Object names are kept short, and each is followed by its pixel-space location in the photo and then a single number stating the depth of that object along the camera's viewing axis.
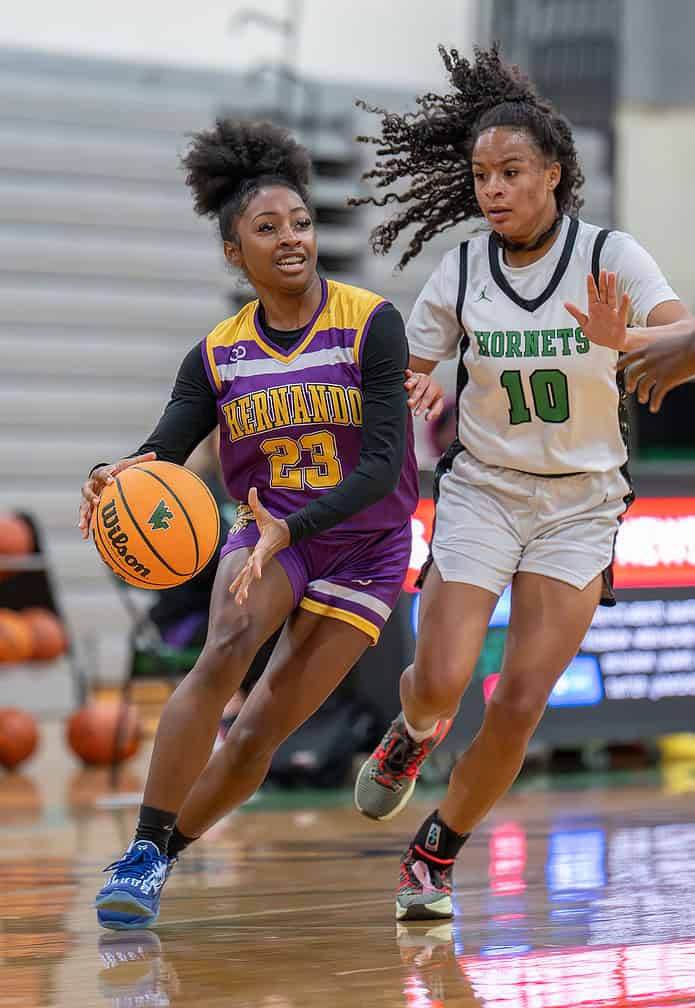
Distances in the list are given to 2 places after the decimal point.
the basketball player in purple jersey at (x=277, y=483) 7.01
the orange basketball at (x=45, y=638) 17.70
